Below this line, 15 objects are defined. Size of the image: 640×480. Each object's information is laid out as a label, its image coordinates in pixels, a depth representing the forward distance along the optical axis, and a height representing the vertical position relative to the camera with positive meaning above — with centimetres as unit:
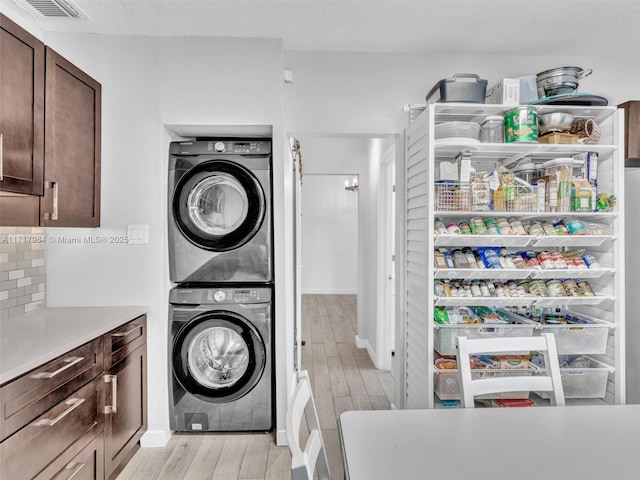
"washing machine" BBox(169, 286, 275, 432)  255 -75
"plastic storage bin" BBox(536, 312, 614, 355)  238 -57
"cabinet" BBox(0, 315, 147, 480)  141 -73
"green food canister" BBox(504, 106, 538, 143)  231 +67
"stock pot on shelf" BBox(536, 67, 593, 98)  243 +98
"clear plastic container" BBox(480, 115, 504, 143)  241 +67
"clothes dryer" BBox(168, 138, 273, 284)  255 +17
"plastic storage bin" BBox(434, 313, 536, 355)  236 -53
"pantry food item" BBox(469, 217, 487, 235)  238 +9
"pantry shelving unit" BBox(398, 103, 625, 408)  231 +0
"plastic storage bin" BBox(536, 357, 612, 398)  238 -83
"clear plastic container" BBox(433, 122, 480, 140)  240 +67
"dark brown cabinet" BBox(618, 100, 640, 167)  259 +71
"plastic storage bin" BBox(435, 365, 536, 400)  238 -84
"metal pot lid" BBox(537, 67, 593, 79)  242 +102
